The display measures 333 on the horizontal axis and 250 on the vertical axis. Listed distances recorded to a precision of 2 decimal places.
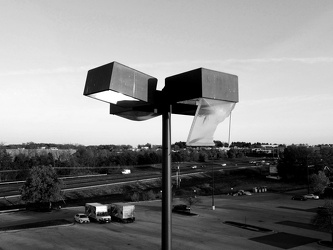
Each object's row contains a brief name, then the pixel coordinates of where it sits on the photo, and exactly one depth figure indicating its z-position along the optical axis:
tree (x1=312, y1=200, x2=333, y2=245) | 26.94
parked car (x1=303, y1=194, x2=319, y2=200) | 56.66
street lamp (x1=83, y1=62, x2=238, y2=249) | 3.63
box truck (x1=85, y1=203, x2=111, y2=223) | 34.34
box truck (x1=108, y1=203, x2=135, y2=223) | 34.47
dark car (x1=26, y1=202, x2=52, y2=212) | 43.04
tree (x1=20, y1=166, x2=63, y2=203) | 43.56
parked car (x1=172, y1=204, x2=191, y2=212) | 41.41
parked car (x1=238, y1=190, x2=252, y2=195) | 62.28
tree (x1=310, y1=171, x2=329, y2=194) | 58.91
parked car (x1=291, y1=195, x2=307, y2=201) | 54.78
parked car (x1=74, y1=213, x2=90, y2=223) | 34.16
